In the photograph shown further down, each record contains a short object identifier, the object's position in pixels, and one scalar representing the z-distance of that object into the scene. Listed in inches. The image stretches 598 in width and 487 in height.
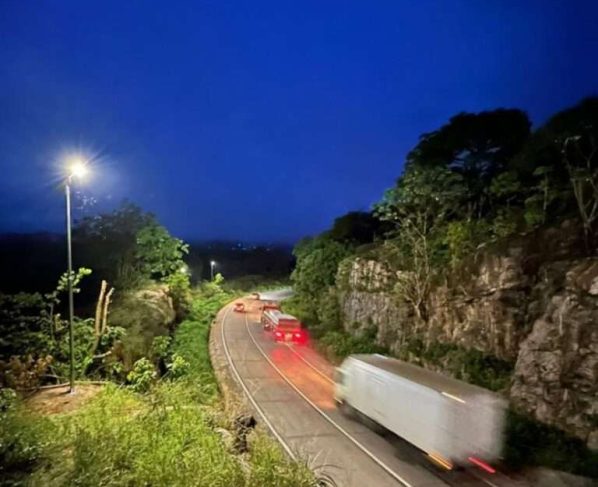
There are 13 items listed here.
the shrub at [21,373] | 614.2
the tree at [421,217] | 899.4
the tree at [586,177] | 626.2
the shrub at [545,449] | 459.2
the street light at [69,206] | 568.7
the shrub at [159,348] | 1075.9
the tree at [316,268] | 1530.5
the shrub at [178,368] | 918.4
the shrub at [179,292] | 1779.0
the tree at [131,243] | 1713.8
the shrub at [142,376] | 726.1
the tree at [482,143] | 1091.9
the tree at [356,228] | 1605.6
